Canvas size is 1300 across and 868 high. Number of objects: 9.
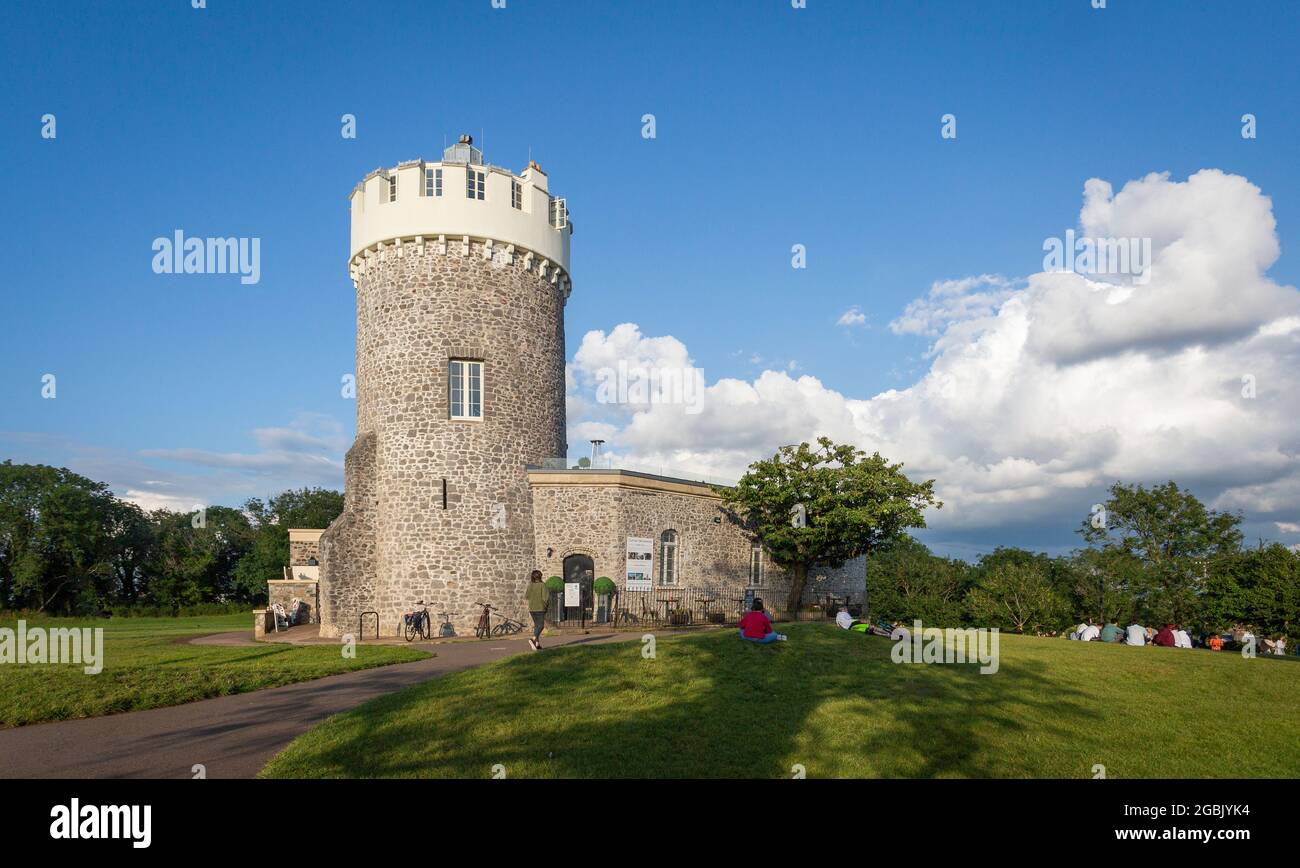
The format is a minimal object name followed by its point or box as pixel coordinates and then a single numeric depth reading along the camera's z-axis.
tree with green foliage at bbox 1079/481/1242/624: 31.11
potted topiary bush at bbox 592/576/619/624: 21.62
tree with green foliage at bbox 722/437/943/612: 23.23
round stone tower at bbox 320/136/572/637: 21.36
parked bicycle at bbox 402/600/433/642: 20.25
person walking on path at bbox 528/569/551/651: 15.03
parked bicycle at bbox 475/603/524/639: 20.50
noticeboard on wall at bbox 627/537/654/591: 22.42
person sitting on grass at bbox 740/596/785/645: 12.52
